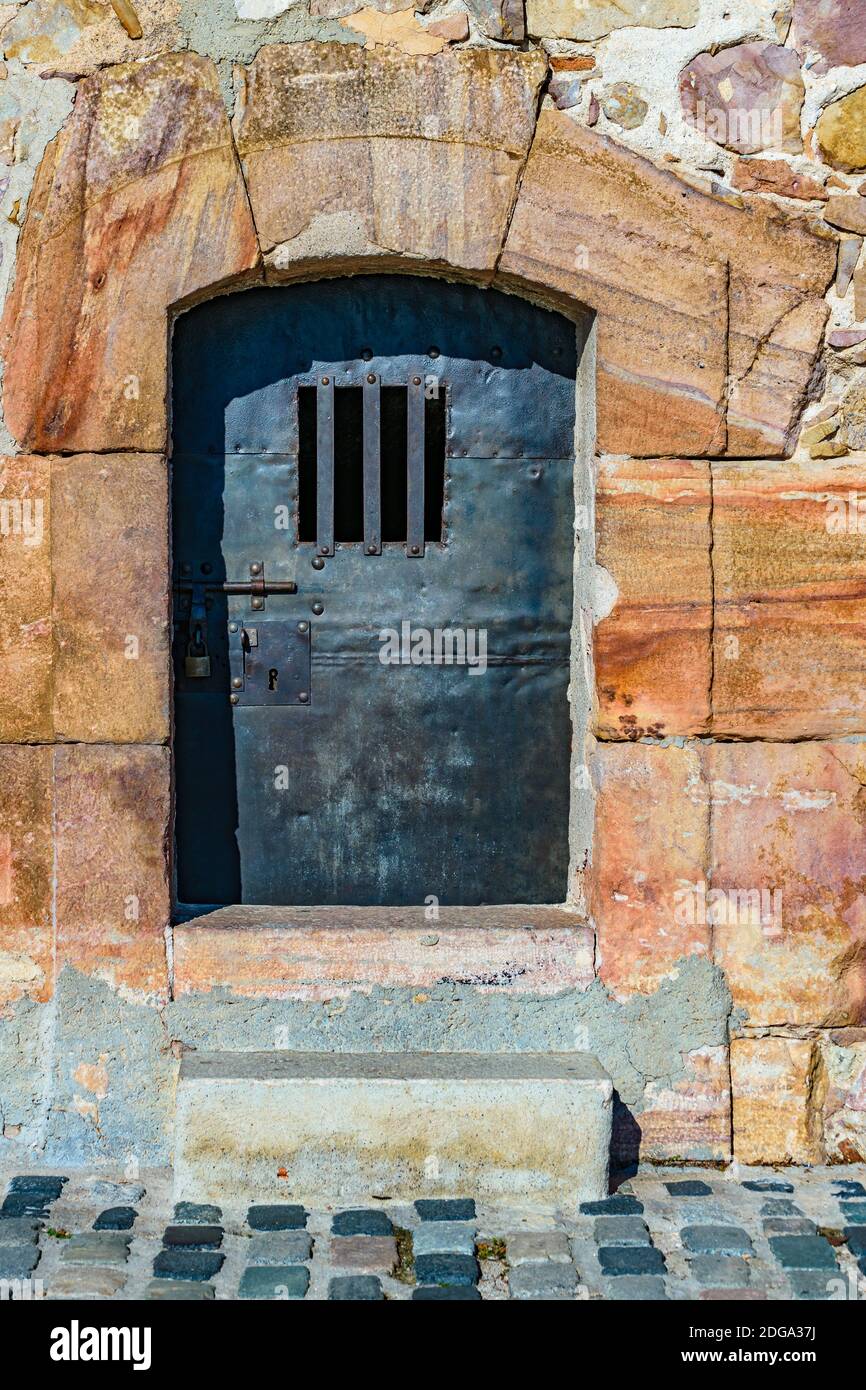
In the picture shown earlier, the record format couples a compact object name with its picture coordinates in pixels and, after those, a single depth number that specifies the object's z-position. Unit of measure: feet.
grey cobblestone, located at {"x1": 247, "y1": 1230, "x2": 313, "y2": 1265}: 9.84
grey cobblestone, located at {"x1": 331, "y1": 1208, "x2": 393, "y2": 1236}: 10.27
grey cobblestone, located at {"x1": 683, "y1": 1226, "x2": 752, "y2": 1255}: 10.00
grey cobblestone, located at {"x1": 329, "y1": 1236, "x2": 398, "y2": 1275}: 9.73
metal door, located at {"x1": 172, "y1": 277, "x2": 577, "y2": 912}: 12.01
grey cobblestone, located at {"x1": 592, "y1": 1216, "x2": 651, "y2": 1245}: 10.17
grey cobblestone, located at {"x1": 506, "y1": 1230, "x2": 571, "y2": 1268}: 9.88
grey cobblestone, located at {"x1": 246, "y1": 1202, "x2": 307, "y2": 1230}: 10.40
